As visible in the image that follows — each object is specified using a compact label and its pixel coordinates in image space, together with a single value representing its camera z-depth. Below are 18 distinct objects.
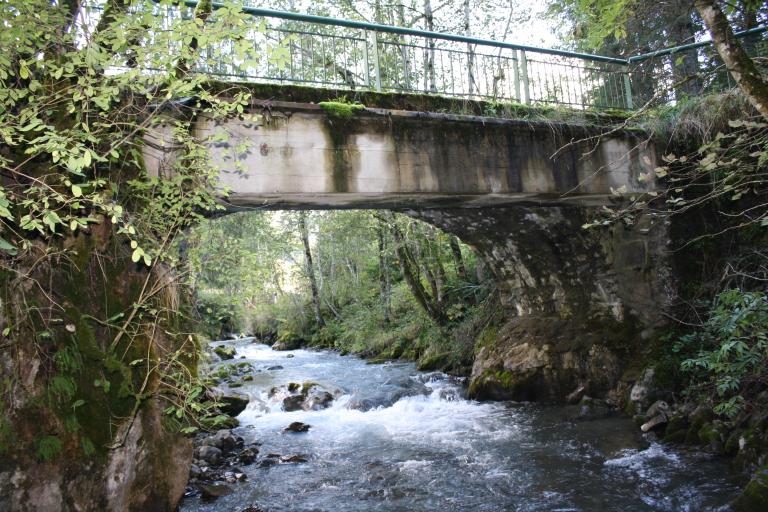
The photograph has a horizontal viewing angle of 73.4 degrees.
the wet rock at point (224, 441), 7.44
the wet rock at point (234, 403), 9.66
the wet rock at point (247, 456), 7.01
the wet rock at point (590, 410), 7.66
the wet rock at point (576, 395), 8.44
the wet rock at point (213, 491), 5.71
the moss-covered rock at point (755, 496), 4.30
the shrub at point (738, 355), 5.53
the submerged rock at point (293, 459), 7.01
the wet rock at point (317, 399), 10.20
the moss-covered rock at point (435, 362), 12.57
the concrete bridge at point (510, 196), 5.63
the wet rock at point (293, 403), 10.23
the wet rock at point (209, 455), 6.88
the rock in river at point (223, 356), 18.55
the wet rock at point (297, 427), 8.66
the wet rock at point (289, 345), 22.25
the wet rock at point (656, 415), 6.71
